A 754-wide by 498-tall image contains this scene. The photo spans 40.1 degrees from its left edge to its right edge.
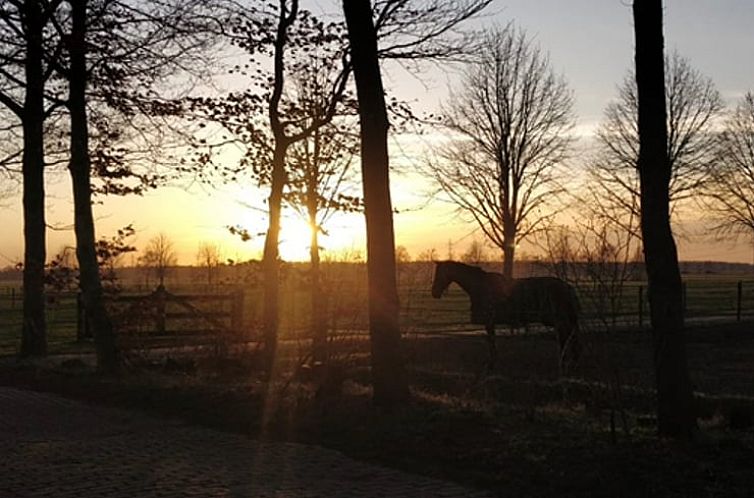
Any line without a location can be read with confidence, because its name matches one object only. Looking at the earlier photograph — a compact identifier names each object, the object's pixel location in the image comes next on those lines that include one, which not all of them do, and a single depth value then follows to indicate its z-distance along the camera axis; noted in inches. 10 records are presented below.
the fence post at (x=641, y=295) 1337.4
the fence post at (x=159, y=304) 810.2
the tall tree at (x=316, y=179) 894.4
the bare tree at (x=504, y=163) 1829.5
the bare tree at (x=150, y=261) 1970.6
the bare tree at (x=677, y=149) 1787.6
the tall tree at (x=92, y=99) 722.2
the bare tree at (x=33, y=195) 837.2
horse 831.1
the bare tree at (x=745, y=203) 1956.3
